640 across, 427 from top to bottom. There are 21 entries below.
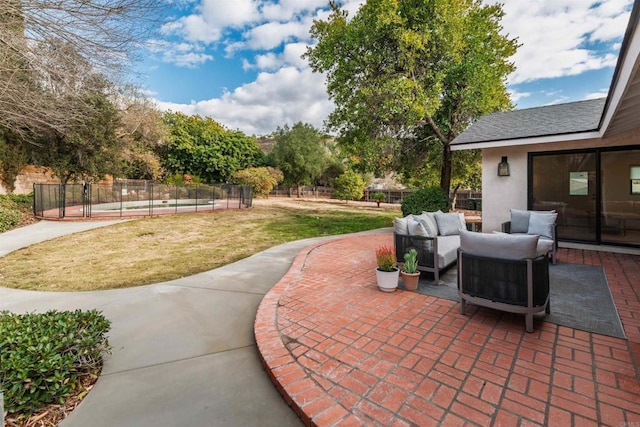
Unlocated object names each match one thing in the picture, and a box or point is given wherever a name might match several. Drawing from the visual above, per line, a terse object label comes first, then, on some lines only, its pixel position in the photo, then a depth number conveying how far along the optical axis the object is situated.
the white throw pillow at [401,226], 4.55
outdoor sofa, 4.18
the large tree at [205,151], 28.20
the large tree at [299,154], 28.70
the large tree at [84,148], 14.20
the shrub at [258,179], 24.92
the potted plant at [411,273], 3.94
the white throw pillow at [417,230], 4.33
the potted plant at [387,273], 3.85
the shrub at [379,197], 23.94
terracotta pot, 3.94
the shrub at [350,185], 24.42
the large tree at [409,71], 8.88
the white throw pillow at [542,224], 5.27
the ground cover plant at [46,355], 1.83
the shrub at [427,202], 9.14
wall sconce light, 7.21
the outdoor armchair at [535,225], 5.22
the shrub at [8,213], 9.68
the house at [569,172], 6.18
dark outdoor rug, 2.91
